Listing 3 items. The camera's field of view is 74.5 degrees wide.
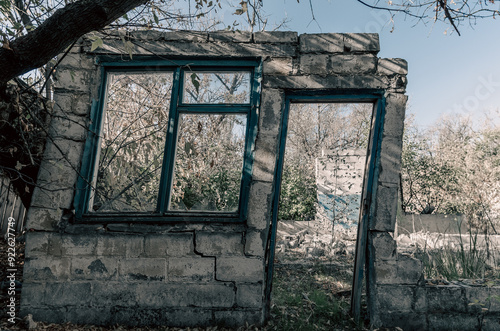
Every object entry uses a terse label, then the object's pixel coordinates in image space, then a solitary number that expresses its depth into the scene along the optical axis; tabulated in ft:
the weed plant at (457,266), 12.61
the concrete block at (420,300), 10.32
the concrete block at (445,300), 10.37
